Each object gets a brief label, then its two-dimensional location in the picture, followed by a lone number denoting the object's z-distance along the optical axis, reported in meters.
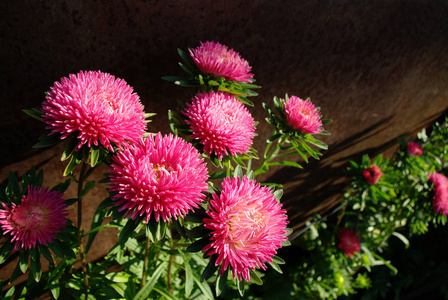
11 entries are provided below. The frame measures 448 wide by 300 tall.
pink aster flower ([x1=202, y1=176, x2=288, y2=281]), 0.33
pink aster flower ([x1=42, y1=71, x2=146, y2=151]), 0.32
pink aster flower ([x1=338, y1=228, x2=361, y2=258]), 0.74
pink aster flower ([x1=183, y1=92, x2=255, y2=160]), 0.37
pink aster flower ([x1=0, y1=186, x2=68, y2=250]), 0.34
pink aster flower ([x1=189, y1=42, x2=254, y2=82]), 0.40
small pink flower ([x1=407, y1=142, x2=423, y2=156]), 0.72
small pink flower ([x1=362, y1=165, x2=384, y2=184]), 0.67
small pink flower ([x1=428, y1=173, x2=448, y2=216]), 0.71
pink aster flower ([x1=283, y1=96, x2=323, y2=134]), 0.43
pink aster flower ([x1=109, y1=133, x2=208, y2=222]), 0.32
